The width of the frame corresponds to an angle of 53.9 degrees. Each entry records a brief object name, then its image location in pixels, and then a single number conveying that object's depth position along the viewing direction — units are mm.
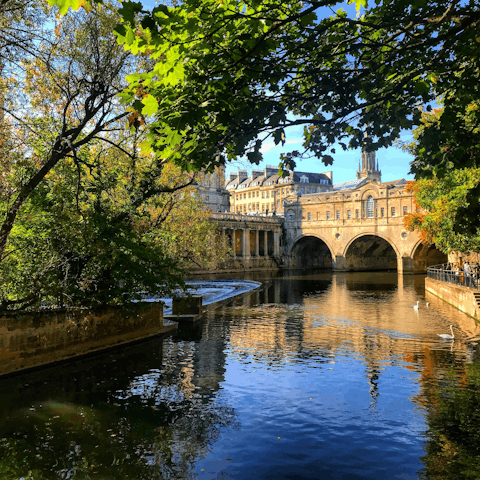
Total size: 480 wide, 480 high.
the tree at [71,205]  12594
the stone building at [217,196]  85062
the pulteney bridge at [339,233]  66938
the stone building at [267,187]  121250
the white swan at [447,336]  17828
